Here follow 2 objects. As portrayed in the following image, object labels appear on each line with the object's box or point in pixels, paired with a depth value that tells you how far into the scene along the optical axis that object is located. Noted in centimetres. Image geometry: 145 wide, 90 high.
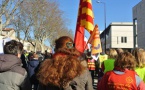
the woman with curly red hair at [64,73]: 301
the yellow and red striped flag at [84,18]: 734
